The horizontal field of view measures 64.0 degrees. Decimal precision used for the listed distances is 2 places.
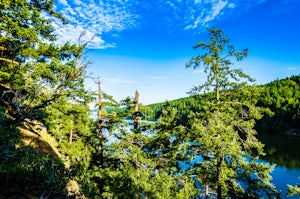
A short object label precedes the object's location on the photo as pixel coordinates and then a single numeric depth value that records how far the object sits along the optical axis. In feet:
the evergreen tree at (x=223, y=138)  46.44
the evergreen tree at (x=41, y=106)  16.81
